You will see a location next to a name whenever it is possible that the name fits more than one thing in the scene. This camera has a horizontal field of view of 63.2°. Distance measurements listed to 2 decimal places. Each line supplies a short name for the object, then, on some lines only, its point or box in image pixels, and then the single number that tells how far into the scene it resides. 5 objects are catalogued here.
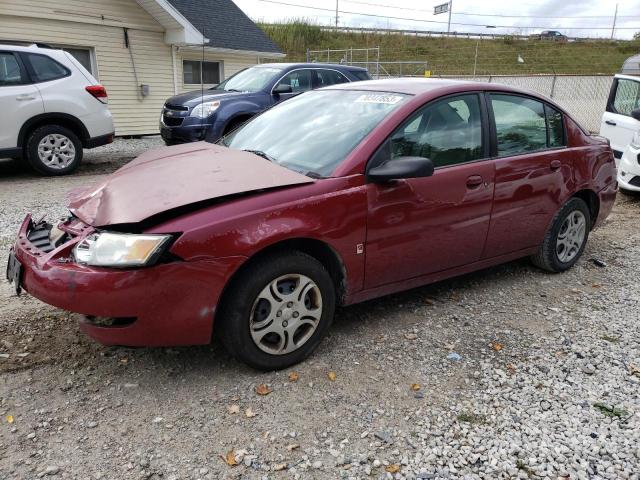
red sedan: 2.61
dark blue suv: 8.88
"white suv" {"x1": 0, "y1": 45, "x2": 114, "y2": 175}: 7.79
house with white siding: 11.55
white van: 8.06
